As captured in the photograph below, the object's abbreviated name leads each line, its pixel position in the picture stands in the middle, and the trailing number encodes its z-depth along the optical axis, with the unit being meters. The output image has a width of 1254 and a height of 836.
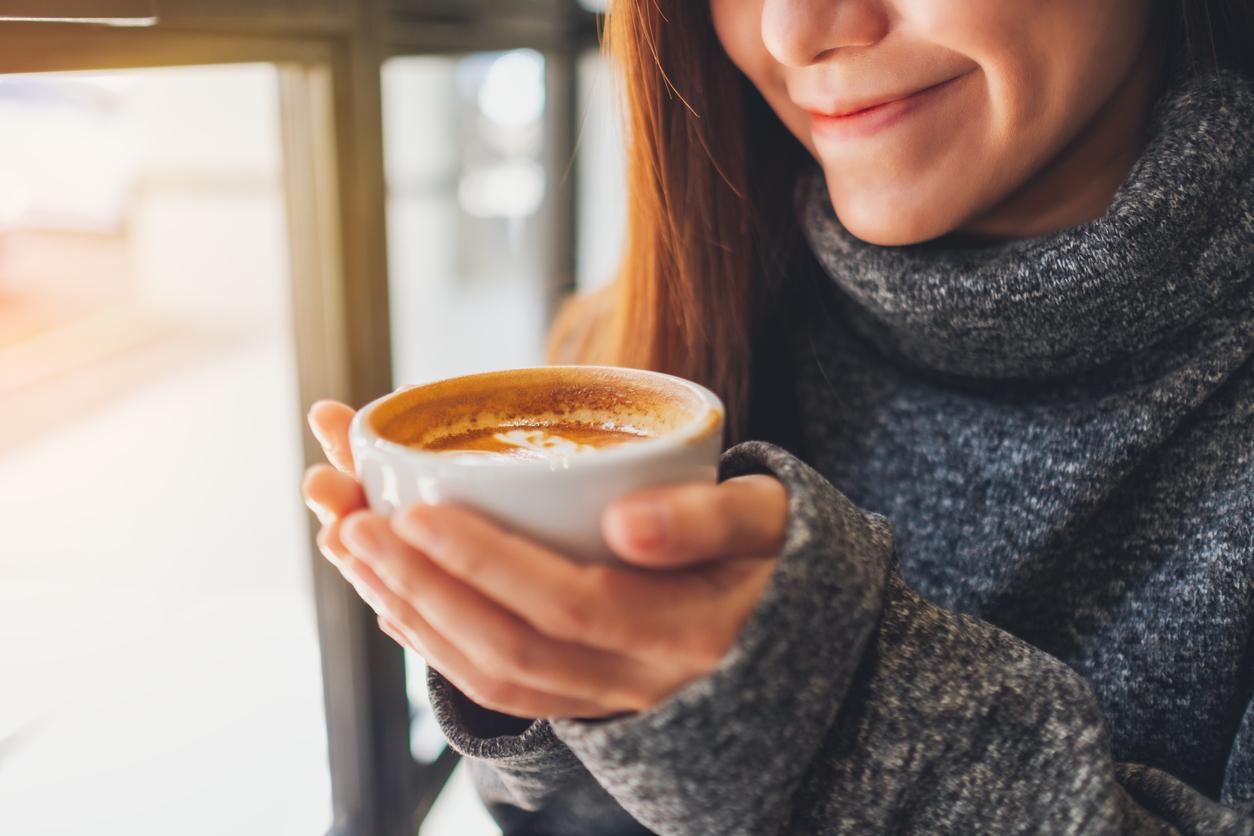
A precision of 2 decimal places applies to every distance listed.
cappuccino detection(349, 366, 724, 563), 0.34
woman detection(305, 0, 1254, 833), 0.35
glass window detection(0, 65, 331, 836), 0.50
